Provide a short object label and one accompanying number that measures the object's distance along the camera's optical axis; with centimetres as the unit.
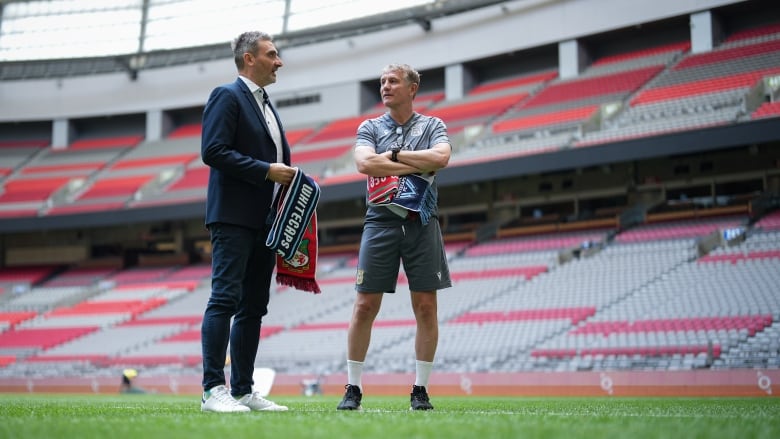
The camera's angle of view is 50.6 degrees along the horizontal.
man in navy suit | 414
